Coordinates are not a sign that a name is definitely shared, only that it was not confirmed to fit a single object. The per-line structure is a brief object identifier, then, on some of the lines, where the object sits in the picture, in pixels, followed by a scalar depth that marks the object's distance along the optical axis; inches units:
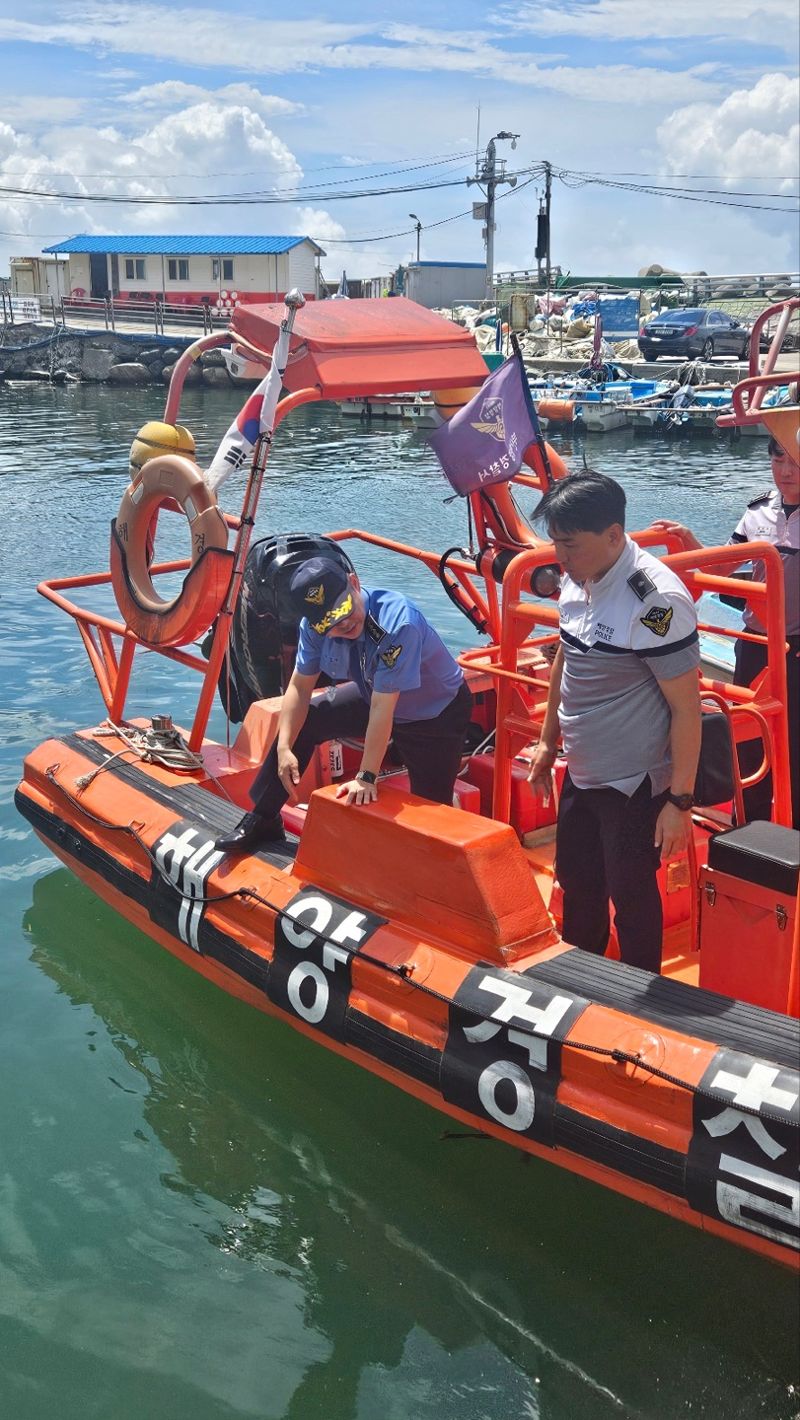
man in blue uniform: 157.2
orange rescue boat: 130.6
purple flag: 221.6
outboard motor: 227.5
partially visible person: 185.9
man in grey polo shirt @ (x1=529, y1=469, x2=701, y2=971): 127.1
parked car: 1373.0
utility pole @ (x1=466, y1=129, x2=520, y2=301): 2116.1
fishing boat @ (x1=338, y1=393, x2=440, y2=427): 1254.3
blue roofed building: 1941.4
